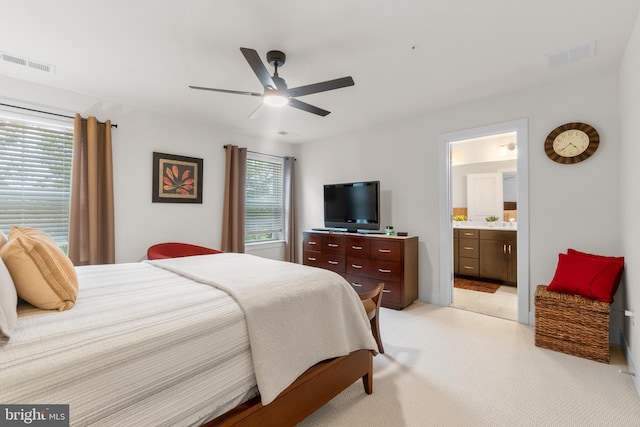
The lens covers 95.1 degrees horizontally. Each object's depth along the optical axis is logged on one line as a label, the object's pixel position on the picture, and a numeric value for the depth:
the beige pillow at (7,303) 1.03
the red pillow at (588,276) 2.43
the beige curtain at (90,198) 3.18
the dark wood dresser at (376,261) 3.70
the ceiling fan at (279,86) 2.24
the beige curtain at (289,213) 5.45
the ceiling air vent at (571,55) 2.37
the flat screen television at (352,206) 4.25
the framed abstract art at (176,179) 3.85
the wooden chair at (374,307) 2.27
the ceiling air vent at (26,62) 2.50
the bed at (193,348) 0.94
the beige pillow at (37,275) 1.33
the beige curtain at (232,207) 4.48
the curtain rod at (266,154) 4.91
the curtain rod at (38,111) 2.90
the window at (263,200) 4.99
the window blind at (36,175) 2.91
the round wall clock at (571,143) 2.82
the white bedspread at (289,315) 1.40
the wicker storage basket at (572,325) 2.35
